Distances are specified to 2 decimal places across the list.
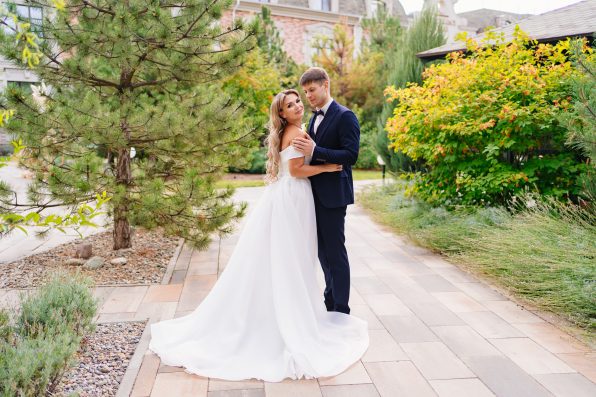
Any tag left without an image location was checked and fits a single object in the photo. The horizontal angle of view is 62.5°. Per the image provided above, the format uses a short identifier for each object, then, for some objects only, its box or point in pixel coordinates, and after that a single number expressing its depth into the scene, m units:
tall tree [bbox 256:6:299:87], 19.28
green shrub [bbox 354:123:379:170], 18.16
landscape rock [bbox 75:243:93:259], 5.73
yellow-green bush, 5.96
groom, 3.48
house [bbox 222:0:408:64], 25.10
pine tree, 4.69
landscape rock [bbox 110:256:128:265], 5.51
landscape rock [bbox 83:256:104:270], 5.39
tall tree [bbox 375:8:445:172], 10.23
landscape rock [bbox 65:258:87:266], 5.56
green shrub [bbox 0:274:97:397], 2.37
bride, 3.18
